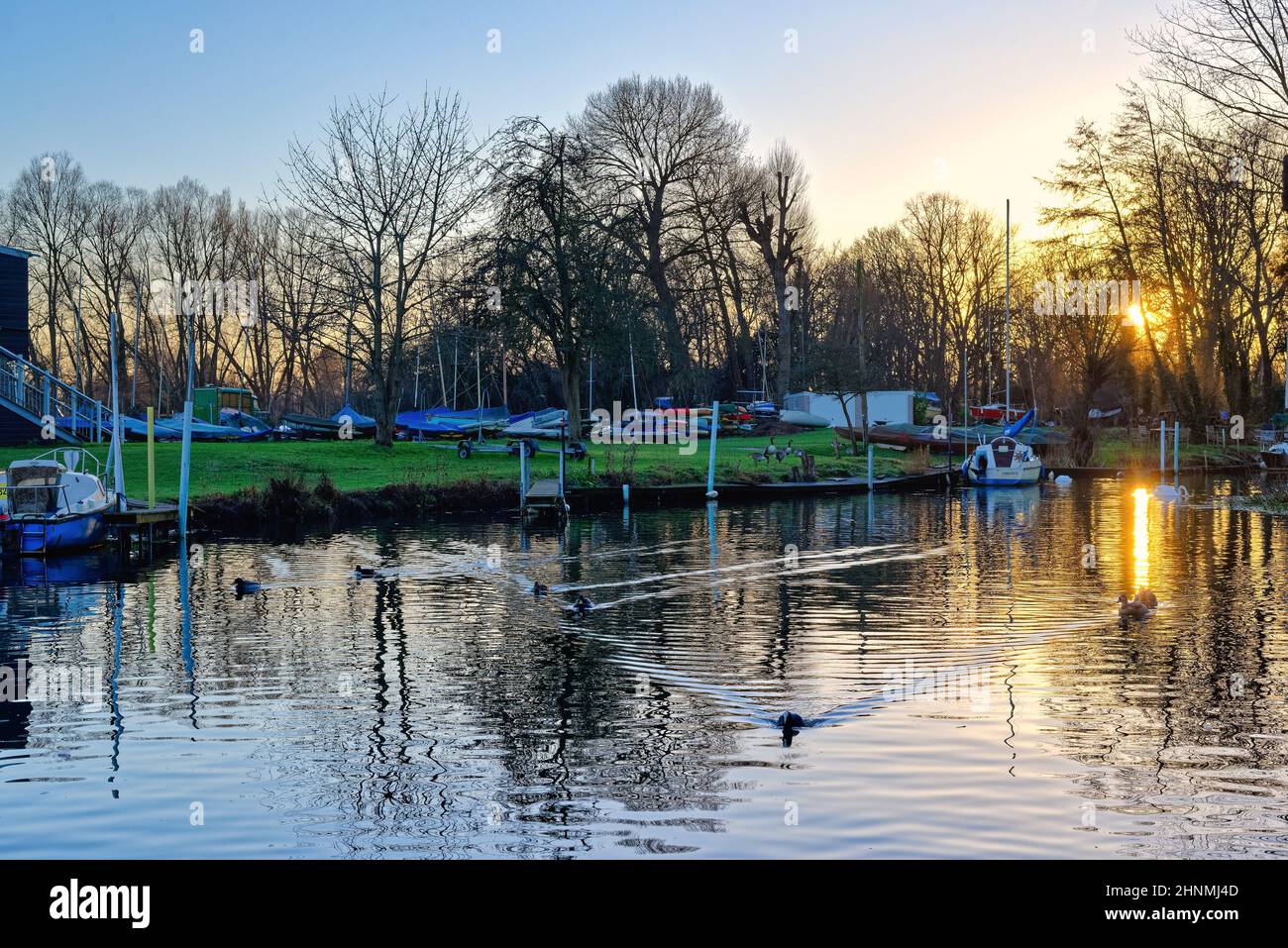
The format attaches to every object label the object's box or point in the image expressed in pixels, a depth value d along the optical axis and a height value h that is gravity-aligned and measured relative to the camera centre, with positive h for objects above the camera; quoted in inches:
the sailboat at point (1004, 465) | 2389.3 -55.3
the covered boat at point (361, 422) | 2947.8 +48.3
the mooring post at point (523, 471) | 1755.7 -40.6
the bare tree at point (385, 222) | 2106.3 +358.9
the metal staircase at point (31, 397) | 1886.1 +72.7
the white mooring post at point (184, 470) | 1342.3 -25.5
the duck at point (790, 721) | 530.0 -114.7
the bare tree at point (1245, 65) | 1240.2 +351.5
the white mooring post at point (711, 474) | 1958.7 -54.2
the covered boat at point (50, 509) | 1250.6 -60.5
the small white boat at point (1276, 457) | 2581.2 -49.5
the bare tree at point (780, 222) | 3444.9 +575.2
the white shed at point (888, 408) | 3149.6 +69.0
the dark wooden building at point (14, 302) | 2022.6 +226.5
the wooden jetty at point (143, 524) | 1285.7 -79.0
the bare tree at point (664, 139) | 3056.1 +715.6
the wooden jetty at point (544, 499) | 1734.7 -77.3
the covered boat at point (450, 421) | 2925.7 +46.9
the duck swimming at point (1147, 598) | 845.2 -106.6
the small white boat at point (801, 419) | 3193.9 +44.9
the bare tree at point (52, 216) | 3390.7 +601.3
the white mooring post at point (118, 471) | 1338.8 -26.0
